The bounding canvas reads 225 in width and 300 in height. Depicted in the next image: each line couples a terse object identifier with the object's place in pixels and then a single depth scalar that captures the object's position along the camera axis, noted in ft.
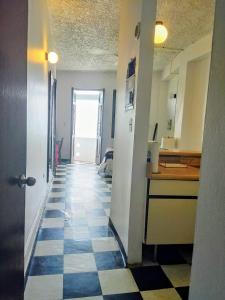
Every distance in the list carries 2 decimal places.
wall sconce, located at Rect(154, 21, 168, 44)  8.97
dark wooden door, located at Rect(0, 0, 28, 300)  3.06
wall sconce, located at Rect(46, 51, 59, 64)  13.26
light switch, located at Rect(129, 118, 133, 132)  6.93
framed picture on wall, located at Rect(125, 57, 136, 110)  6.81
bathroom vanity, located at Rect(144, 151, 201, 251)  6.87
